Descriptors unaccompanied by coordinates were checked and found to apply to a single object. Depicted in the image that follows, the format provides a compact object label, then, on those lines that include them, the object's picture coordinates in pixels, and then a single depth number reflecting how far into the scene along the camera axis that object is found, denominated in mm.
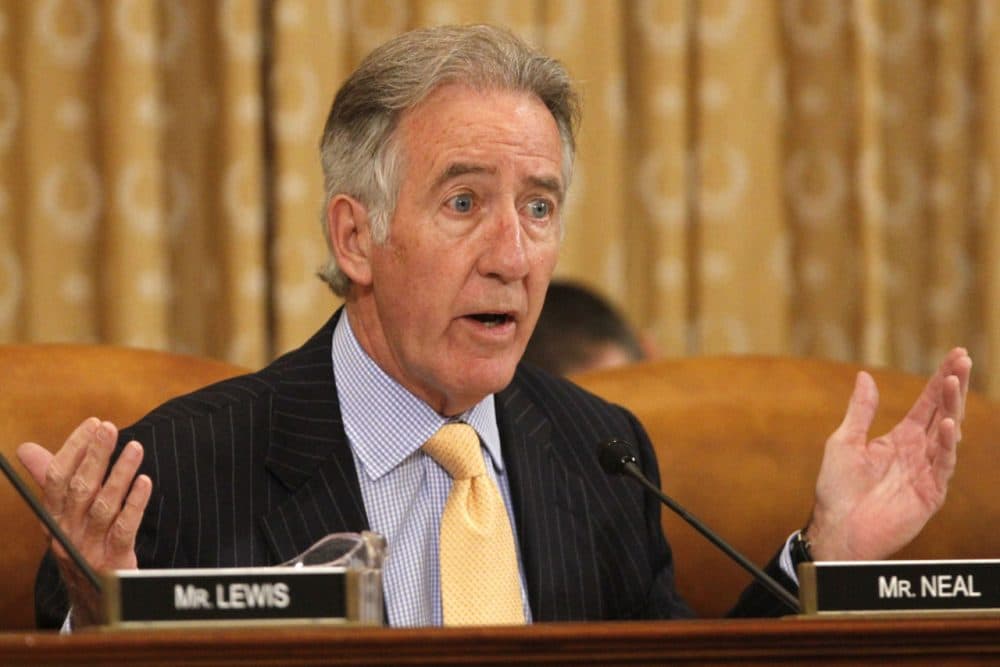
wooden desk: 3284
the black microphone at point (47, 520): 3411
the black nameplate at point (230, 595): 3335
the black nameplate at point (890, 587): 3397
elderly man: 3651
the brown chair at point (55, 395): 3759
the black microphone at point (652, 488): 3490
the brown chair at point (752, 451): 3894
